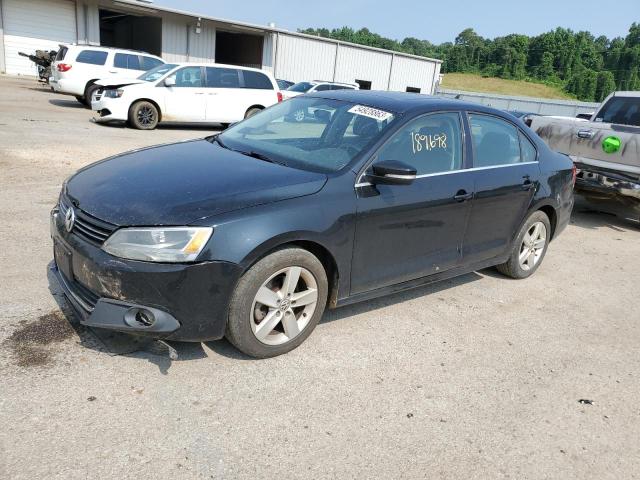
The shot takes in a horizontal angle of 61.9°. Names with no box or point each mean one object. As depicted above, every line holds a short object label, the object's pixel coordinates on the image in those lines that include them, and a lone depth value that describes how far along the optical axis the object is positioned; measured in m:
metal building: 26.86
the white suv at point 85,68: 16.22
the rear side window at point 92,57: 16.20
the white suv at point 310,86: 18.06
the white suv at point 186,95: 13.00
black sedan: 2.92
